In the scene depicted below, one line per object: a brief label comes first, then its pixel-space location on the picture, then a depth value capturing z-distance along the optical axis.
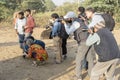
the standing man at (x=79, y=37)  3.74
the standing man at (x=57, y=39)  4.62
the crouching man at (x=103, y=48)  3.00
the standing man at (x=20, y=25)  4.97
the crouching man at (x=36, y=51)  4.56
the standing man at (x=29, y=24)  5.03
